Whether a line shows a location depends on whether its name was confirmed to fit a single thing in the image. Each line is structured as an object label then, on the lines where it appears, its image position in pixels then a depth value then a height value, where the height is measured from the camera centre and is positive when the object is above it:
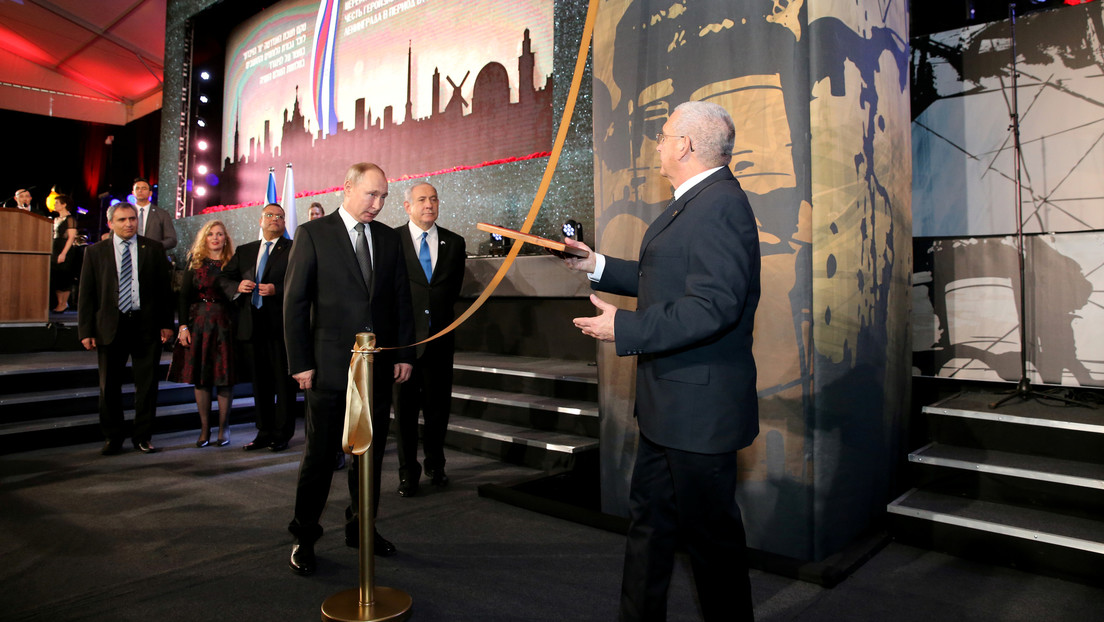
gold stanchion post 2.19 -0.74
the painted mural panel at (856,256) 2.62 +0.29
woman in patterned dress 4.84 -0.02
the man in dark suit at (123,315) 4.70 +0.07
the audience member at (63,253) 8.62 +0.95
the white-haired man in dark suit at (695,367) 1.62 -0.11
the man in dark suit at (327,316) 2.62 +0.04
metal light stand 3.50 +0.50
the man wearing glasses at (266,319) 4.83 +0.04
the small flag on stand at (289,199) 7.84 +1.53
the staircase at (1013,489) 2.59 -0.74
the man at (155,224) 7.04 +1.10
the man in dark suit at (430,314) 3.90 +0.07
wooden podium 6.62 +0.61
